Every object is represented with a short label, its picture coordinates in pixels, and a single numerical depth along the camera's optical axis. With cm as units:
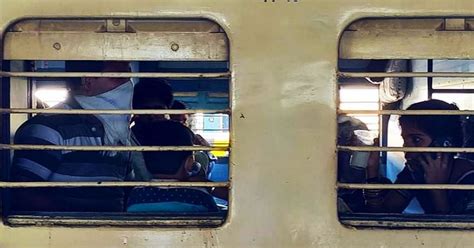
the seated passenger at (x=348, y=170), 196
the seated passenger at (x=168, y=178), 198
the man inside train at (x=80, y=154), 196
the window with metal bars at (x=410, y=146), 184
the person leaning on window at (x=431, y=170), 199
